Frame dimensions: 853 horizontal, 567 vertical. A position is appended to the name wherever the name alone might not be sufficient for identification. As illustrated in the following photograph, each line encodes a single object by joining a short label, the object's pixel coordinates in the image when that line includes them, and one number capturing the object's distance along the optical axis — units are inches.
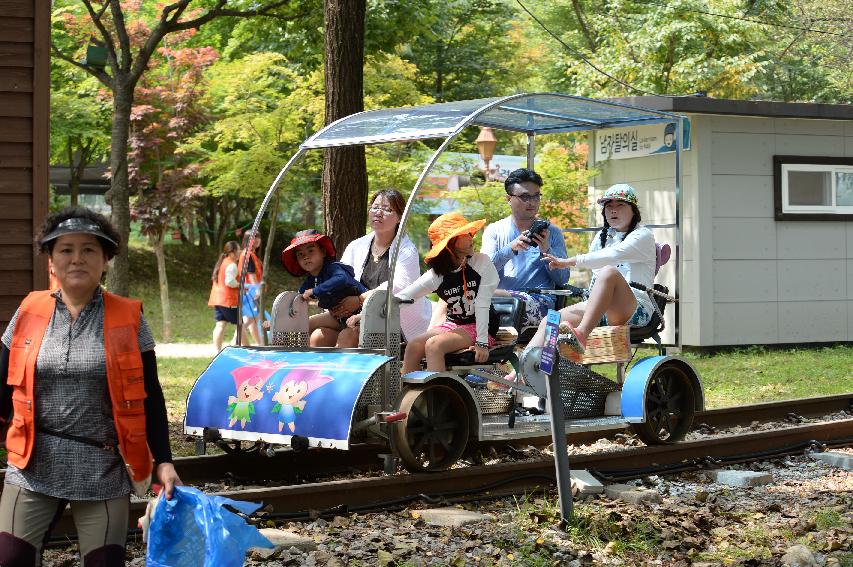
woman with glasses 638.0
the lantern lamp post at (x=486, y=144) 1629.6
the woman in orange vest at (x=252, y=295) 1247.5
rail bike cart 568.7
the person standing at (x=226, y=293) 1279.7
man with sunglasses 704.1
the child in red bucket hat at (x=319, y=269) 627.3
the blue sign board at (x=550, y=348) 484.5
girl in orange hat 614.8
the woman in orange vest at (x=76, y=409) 310.4
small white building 1360.6
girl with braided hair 678.5
